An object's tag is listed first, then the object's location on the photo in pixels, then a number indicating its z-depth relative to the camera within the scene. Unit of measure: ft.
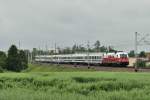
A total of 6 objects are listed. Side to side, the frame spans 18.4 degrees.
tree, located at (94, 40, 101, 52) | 500.94
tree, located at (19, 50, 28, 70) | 313.98
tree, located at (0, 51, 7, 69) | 304.20
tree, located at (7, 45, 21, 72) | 299.21
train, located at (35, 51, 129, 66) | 288.92
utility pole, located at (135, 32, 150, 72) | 242.99
